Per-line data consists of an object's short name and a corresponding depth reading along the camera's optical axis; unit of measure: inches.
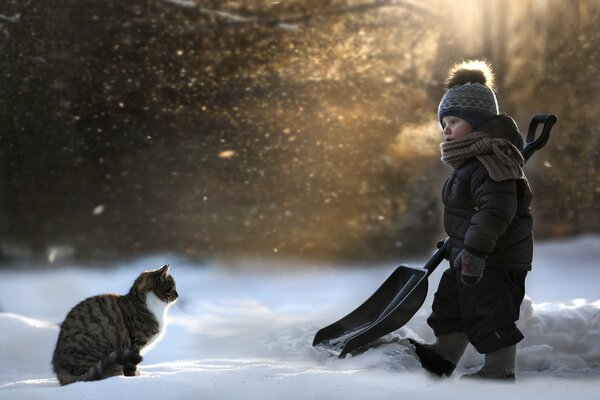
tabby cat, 219.8
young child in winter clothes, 204.4
